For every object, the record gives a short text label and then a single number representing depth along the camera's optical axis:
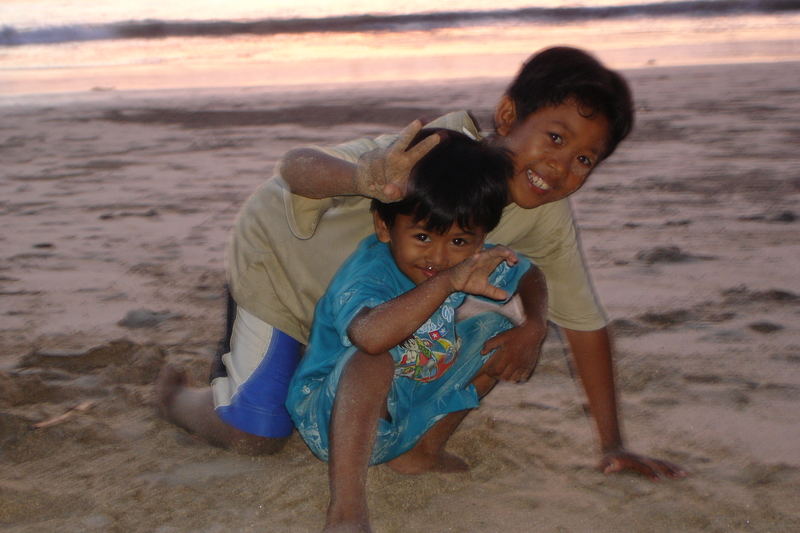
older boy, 2.35
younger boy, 1.98
